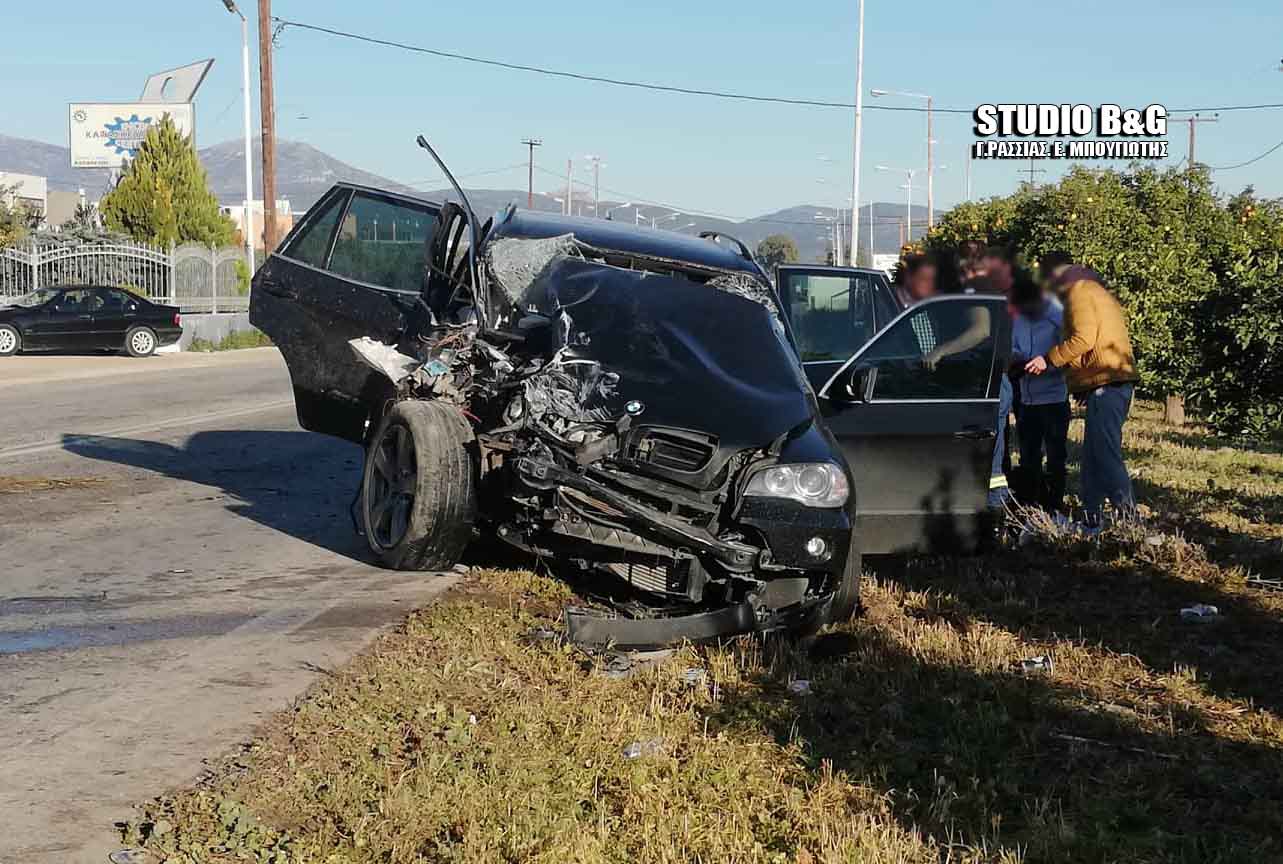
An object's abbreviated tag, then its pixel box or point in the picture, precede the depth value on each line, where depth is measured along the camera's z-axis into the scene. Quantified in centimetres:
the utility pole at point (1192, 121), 6716
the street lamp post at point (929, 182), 8356
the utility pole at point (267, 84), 3609
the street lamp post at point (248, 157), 4228
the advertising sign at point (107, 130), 6481
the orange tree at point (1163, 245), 1029
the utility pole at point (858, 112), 4384
